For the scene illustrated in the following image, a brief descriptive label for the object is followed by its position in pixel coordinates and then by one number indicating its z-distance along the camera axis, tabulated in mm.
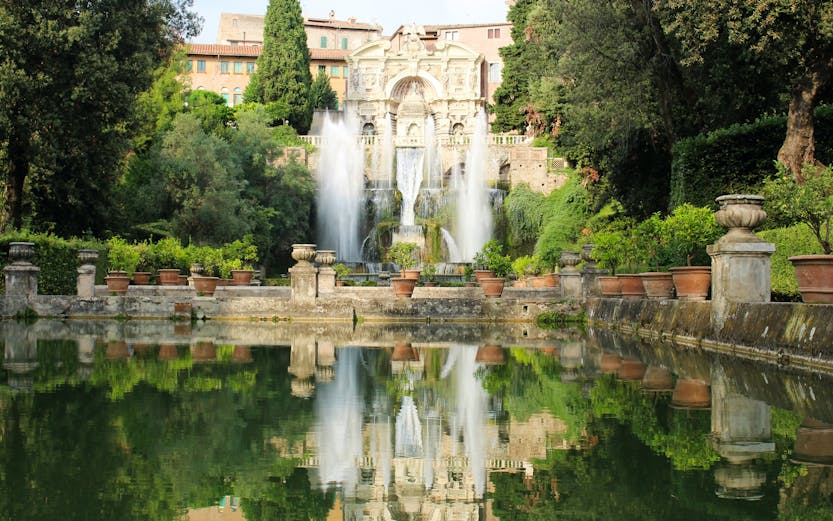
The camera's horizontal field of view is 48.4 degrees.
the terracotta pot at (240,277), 25156
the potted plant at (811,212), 9656
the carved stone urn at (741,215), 11219
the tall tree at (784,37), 16953
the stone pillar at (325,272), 21094
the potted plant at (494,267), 21422
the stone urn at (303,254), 20772
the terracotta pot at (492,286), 21375
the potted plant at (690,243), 13711
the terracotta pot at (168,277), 23914
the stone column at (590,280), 20844
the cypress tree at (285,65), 58875
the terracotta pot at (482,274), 21875
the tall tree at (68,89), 23516
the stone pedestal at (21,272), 20156
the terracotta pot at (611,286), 18766
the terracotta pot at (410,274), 21691
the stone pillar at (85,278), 21062
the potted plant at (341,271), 26156
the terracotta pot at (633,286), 17438
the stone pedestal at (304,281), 20609
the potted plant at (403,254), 25109
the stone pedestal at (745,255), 11234
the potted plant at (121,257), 24531
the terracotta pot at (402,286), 20828
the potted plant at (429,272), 25297
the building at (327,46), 76000
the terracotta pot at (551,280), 24097
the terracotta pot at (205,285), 21859
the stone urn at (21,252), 20297
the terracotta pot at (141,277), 24297
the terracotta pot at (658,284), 15500
